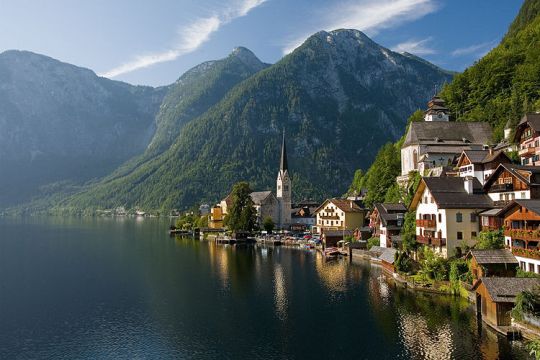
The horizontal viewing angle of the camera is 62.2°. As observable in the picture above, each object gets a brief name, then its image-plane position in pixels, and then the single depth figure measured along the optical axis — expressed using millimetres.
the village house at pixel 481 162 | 65438
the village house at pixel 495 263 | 49094
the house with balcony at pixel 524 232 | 45703
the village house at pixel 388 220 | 87625
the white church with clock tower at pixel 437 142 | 98188
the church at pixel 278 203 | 161375
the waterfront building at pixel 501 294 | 41031
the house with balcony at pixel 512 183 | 53031
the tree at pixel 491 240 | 53281
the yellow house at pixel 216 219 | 170125
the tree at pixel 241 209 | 138500
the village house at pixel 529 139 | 69556
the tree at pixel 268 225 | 146375
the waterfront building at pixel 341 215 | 116500
